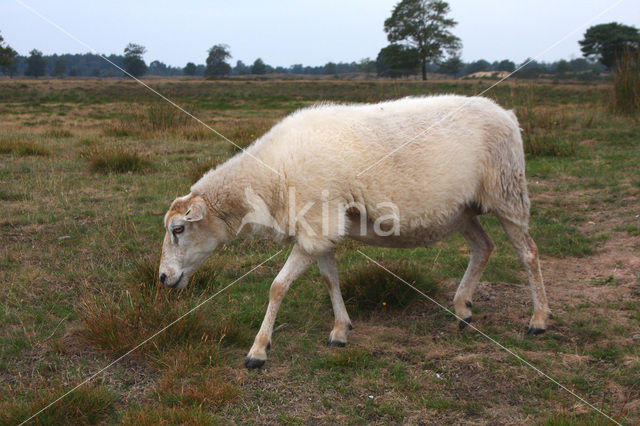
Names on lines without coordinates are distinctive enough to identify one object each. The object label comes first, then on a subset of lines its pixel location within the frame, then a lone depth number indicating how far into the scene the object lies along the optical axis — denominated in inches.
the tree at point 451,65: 2469.7
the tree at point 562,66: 2883.4
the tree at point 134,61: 2532.0
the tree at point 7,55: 1854.1
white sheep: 154.9
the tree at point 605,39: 1964.8
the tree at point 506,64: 1611.2
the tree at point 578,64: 3189.0
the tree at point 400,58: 2271.2
